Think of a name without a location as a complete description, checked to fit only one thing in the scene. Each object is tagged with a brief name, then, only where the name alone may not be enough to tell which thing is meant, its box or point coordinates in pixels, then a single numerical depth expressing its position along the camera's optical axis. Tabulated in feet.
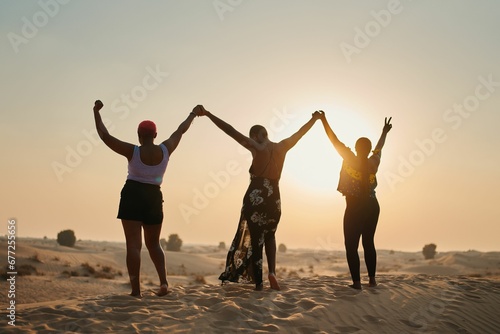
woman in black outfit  23.27
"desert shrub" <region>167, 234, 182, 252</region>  153.32
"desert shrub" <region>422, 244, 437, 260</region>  152.35
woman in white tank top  19.52
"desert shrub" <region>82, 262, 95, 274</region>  66.28
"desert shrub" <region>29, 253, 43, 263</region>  68.80
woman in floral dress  22.11
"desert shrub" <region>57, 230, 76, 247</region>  129.59
